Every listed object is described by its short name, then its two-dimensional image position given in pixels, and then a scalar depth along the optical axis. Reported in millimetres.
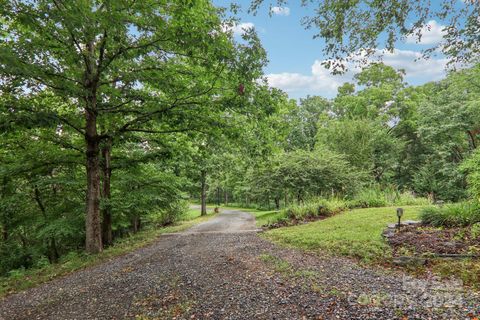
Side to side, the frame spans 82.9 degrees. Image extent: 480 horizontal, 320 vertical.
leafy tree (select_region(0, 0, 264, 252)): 4687
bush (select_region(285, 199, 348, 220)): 11055
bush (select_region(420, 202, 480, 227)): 5891
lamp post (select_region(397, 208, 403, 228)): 6161
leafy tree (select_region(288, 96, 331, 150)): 33275
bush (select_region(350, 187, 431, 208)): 12291
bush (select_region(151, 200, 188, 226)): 16688
